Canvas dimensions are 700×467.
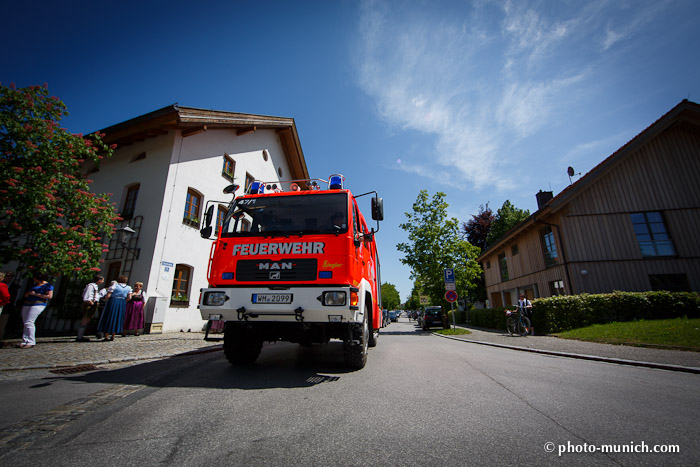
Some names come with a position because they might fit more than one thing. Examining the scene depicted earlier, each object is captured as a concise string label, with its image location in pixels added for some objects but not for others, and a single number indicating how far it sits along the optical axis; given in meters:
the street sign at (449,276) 14.27
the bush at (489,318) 16.09
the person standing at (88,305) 7.79
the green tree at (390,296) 88.67
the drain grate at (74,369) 4.28
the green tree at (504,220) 30.61
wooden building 13.53
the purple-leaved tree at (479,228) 31.95
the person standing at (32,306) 6.59
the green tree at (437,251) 18.41
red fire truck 3.90
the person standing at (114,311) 8.00
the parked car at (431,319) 20.27
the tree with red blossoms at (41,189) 7.21
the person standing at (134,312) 9.09
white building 10.64
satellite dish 19.92
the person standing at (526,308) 12.03
